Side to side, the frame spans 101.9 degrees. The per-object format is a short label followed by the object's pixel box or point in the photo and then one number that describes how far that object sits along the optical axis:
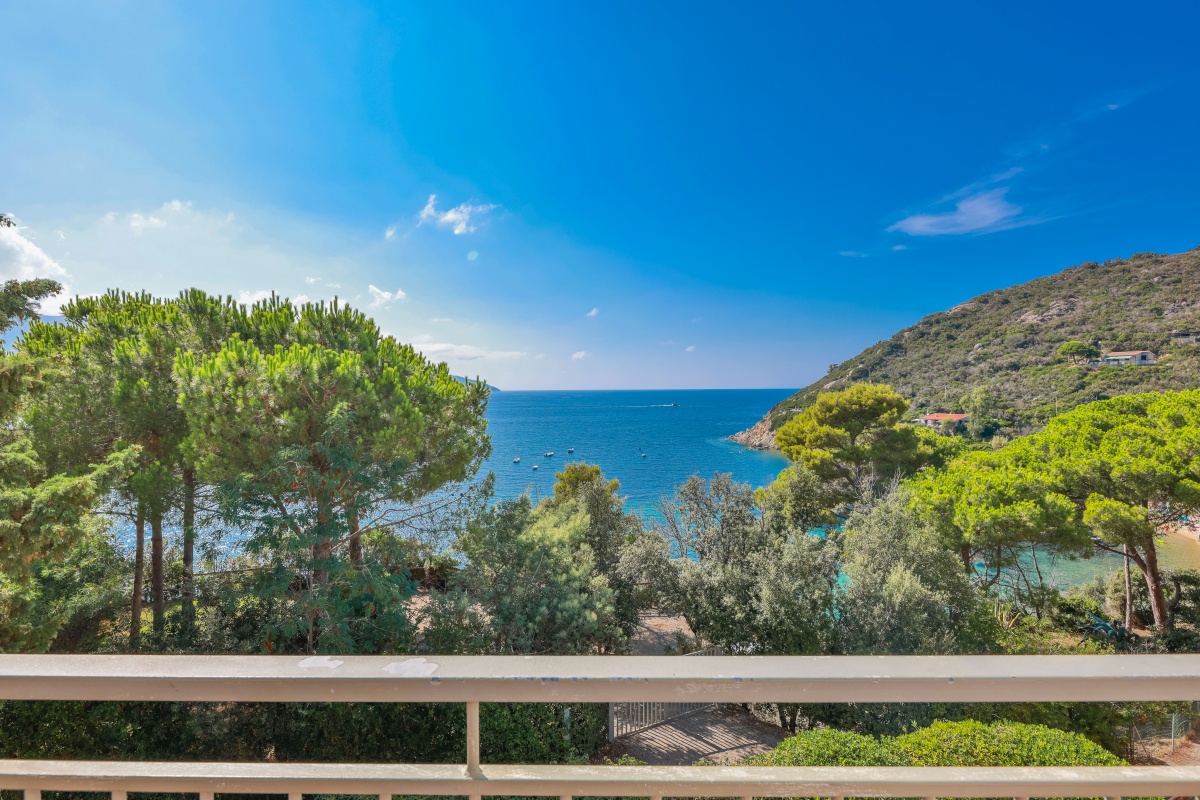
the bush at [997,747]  3.71
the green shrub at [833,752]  3.98
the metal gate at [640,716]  7.90
